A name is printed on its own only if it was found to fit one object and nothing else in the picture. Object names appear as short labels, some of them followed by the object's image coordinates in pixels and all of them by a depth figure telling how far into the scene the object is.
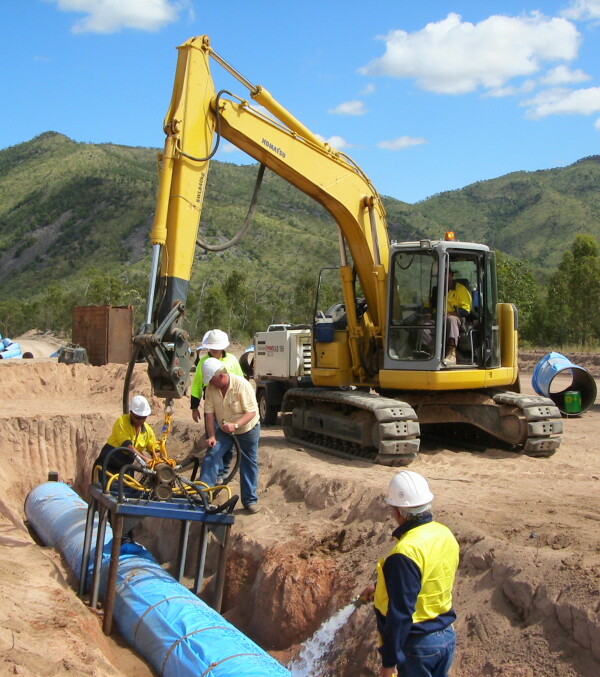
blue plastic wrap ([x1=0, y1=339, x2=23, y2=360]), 28.64
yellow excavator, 9.58
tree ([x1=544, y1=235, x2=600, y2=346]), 33.38
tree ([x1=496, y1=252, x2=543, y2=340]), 35.75
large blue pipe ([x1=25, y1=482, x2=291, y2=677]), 5.77
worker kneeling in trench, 8.62
